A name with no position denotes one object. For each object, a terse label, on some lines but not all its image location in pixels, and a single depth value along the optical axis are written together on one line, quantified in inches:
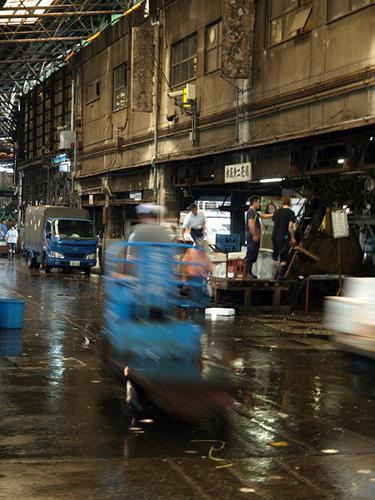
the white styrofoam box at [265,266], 722.0
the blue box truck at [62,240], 1140.5
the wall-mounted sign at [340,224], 663.8
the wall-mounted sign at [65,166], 1509.0
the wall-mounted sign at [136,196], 1160.9
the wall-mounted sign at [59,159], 1553.2
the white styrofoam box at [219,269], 713.0
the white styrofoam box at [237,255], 725.8
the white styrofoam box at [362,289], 373.1
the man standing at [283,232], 692.7
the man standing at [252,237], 684.7
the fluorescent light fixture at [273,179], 778.8
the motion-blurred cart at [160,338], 279.0
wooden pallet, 662.5
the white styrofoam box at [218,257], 713.6
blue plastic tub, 512.7
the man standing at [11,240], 1615.4
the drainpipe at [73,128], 1448.5
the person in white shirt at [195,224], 737.0
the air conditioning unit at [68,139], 1427.2
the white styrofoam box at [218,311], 637.6
